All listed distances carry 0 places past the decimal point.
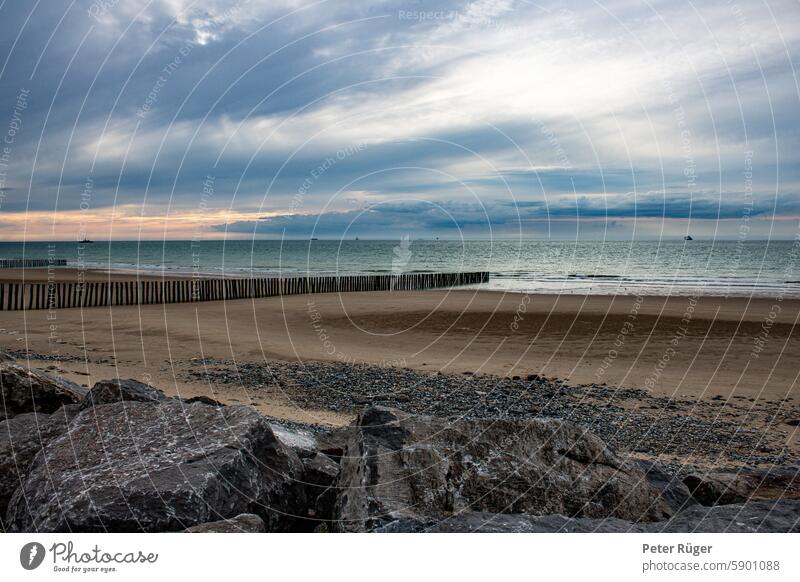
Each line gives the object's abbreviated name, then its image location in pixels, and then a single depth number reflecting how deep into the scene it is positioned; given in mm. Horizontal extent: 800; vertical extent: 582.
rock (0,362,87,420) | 7023
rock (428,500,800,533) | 4395
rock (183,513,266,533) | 4230
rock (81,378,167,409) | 6527
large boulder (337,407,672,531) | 4684
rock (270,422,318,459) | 5949
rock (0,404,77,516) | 5305
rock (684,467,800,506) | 5445
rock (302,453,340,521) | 5288
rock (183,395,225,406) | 8197
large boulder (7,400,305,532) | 4348
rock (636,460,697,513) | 5406
